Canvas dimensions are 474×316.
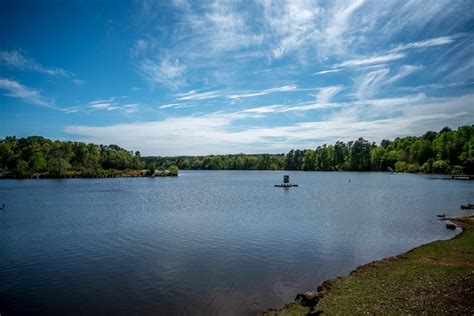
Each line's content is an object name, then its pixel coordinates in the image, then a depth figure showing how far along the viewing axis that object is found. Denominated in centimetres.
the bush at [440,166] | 15829
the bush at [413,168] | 17722
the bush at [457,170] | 14405
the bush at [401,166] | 18625
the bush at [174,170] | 18728
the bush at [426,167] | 16840
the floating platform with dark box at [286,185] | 9588
